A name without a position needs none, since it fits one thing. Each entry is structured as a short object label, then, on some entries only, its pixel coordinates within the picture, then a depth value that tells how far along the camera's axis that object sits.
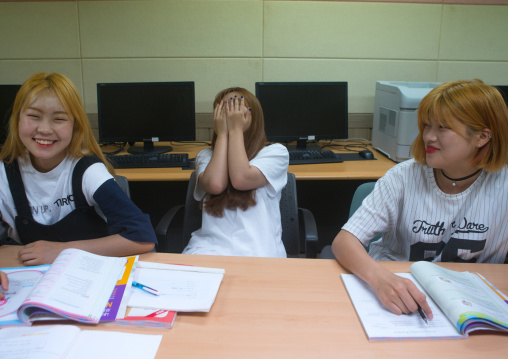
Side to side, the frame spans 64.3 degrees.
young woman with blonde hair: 1.34
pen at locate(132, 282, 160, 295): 1.01
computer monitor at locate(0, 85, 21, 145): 2.45
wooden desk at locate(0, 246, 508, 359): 0.83
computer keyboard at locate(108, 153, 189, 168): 2.25
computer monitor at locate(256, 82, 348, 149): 2.53
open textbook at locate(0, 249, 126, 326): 0.88
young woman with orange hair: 1.21
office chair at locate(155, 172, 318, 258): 1.80
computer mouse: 2.44
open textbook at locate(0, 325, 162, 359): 0.79
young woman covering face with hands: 1.58
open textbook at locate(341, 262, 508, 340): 0.87
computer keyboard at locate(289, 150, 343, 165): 2.34
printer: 2.30
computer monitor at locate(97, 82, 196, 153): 2.48
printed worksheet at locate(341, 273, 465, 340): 0.87
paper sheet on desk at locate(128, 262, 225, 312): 0.97
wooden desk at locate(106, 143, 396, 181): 2.09
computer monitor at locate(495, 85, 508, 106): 2.56
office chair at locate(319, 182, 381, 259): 1.61
